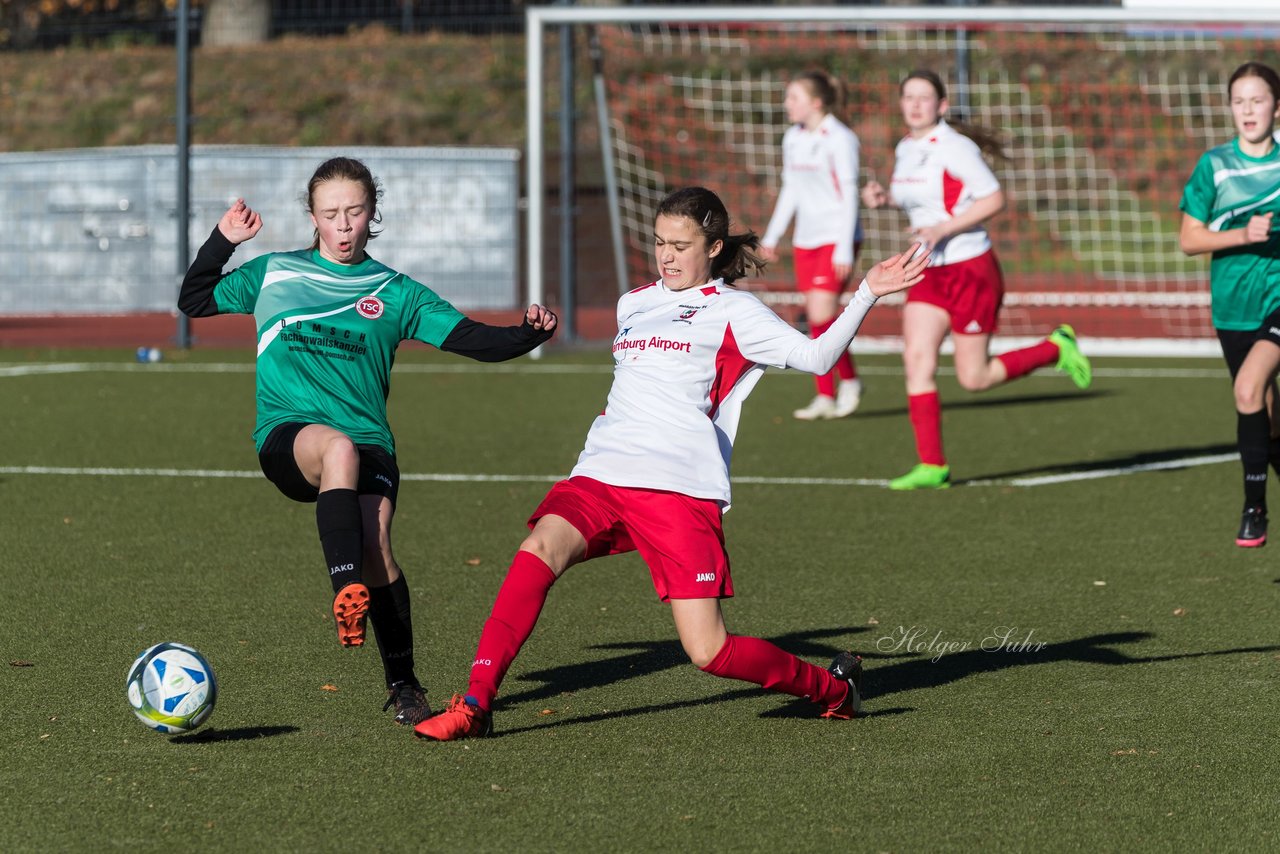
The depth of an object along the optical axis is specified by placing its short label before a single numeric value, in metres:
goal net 39.00
